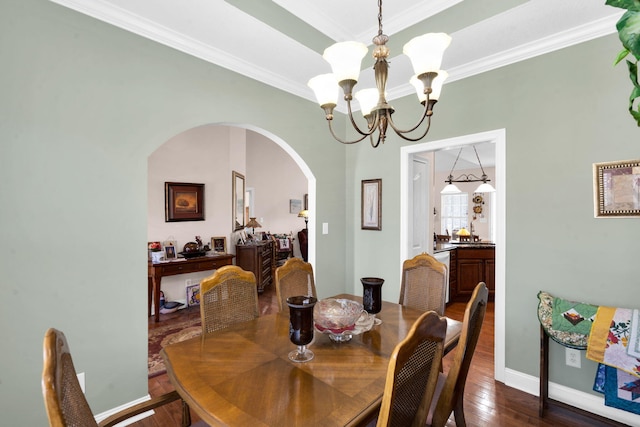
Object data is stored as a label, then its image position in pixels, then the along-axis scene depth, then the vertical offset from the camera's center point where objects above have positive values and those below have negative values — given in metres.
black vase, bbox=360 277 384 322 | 1.78 -0.50
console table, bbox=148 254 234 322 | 3.71 -0.71
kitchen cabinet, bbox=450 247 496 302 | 4.80 -0.85
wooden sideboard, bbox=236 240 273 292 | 4.91 -0.77
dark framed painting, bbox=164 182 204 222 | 4.20 +0.17
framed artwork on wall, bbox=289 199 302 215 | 7.50 +0.18
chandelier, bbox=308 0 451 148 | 1.49 +0.75
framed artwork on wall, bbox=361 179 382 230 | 3.42 +0.10
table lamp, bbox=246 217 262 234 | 5.42 -0.20
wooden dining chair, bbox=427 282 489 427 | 1.23 -0.63
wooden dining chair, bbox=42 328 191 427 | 0.68 -0.44
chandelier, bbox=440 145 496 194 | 6.14 +0.53
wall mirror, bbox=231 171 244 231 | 5.04 +0.22
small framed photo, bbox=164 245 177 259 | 4.03 -0.52
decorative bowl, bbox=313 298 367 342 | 1.51 -0.54
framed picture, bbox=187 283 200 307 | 4.38 -1.20
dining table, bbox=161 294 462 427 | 0.99 -0.66
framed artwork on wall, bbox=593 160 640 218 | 1.97 +0.16
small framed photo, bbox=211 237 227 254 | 4.68 -0.50
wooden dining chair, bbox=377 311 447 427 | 0.84 -0.50
